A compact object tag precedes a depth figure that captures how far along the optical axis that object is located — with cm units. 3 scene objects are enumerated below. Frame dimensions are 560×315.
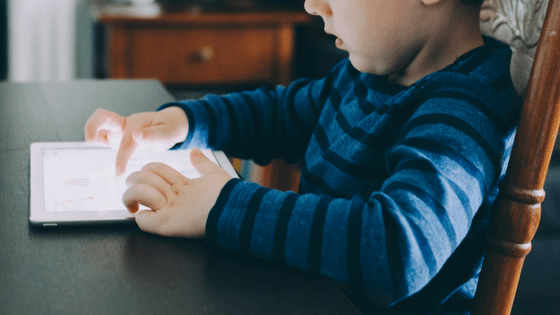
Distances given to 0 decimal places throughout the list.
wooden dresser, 177
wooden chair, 44
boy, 40
